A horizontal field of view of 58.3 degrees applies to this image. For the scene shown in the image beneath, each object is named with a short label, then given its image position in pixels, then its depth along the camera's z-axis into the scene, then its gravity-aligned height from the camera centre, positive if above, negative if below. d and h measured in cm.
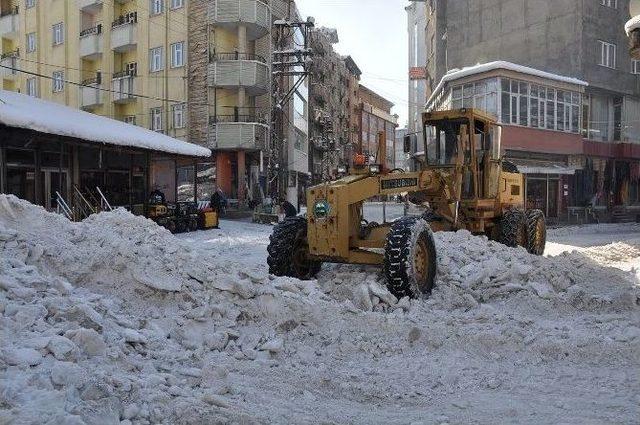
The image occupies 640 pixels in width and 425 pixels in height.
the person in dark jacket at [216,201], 2486 -14
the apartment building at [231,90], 3061 +597
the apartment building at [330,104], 5372 +1015
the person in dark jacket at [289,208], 2025 -36
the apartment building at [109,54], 3347 +937
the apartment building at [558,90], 2820 +571
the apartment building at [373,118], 7900 +1191
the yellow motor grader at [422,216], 767 -25
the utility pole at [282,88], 2967 +638
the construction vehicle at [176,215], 2018 -64
